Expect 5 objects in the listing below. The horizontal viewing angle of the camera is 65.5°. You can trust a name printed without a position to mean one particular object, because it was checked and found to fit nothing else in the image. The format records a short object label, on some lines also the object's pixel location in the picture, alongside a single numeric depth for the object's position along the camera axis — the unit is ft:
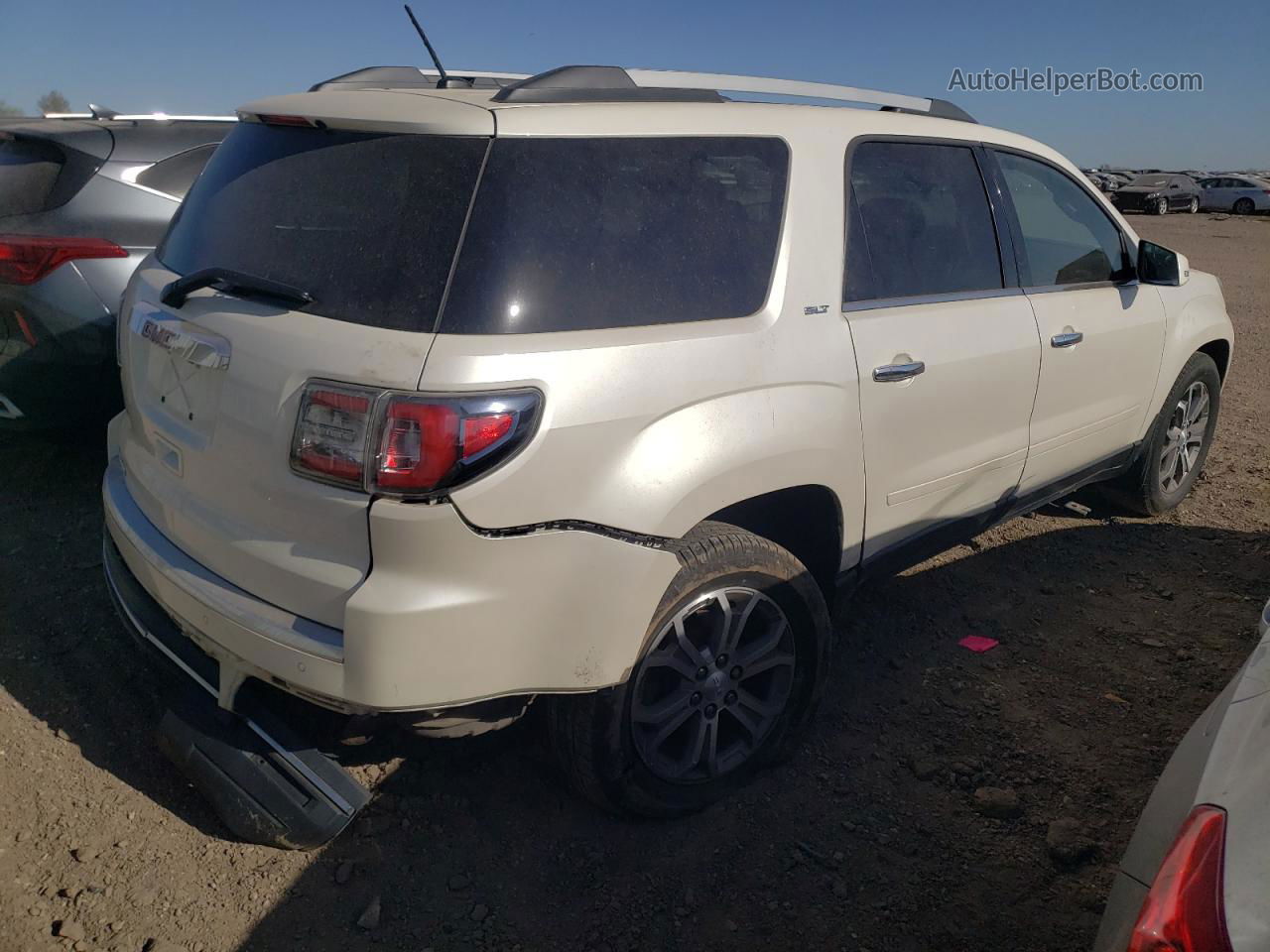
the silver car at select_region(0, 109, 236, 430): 12.83
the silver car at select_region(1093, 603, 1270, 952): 4.29
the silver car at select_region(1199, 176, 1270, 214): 125.49
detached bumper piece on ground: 8.08
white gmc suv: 6.95
